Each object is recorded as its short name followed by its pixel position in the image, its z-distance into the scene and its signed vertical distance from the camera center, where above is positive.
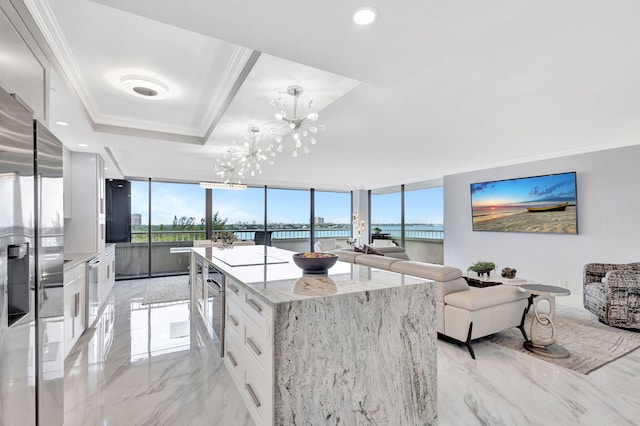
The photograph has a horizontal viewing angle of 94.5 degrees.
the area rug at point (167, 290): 4.89 -1.38
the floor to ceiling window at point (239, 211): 7.71 +0.12
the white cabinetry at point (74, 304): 2.72 -0.86
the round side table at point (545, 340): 2.80 -1.16
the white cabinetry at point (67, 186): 3.99 +0.42
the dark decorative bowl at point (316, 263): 2.05 -0.34
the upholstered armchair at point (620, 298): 3.40 -1.01
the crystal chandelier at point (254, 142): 3.40 +0.95
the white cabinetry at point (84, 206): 4.10 +0.15
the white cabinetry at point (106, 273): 4.33 -0.93
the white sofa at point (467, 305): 2.76 -0.89
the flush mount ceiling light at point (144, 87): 2.58 +1.19
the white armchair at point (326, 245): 7.40 -0.79
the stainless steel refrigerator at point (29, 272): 1.11 -0.25
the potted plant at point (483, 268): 4.21 -0.77
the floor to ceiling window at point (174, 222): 7.12 -0.15
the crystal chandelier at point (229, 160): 4.30 +0.89
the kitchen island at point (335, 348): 1.46 -0.74
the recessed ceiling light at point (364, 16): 1.45 +1.00
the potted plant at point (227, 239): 4.49 -0.37
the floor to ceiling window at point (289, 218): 8.59 -0.09
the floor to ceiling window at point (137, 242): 6.82 -0.60
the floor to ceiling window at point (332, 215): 9.39 +0.00
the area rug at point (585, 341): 2.68 -1.36
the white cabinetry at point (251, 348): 1.50 -0.81
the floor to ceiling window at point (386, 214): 8.64 +0.01
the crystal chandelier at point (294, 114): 2.35 +0.95
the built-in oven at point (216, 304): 2.53 -0.81
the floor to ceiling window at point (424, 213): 7.49 +0.02
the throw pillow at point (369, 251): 5.31 -0.65
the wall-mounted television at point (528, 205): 4.64 +0.16
